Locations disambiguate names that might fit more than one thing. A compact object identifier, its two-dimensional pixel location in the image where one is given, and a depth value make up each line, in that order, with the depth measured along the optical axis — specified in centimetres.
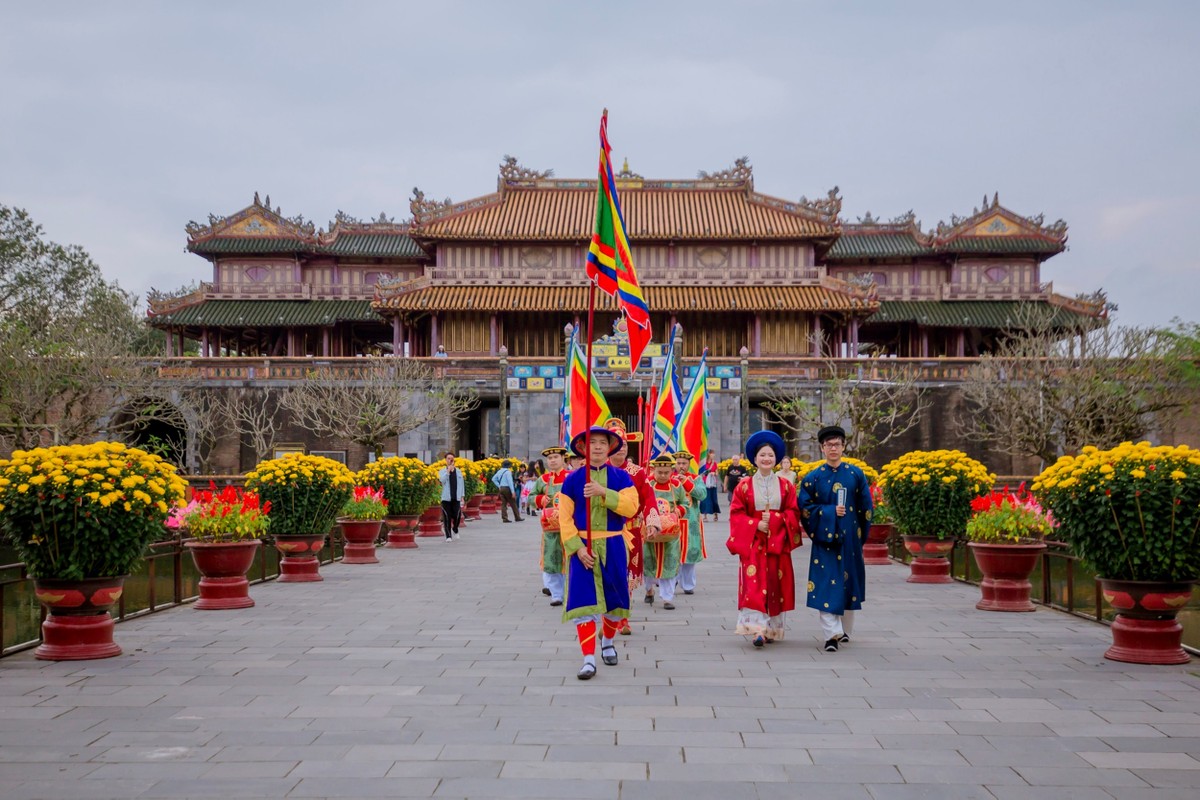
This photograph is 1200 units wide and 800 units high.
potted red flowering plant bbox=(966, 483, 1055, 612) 920
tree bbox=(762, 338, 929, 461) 3079
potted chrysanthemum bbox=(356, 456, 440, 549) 1605
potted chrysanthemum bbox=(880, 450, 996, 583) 1123
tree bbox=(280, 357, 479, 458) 3094
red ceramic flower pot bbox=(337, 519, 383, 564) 1412
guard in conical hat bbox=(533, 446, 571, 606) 1009
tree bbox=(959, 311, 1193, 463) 2505
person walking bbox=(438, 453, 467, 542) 1792
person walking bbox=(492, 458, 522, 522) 2258
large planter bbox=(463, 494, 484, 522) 2436
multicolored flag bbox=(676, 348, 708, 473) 1634
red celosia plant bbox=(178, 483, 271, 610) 952
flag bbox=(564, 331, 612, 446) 830
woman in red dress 772
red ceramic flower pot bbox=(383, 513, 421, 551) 1662
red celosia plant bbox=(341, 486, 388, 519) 1422
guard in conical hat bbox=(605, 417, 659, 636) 794
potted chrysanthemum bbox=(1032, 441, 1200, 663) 672
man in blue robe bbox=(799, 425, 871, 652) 766
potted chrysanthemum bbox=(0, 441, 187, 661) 704
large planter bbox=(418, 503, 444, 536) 1941
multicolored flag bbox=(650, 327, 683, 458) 1506
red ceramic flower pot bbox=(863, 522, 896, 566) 1462
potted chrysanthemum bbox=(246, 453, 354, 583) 1130
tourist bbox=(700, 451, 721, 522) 2352
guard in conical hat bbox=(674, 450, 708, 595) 1086
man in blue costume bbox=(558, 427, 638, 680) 684
